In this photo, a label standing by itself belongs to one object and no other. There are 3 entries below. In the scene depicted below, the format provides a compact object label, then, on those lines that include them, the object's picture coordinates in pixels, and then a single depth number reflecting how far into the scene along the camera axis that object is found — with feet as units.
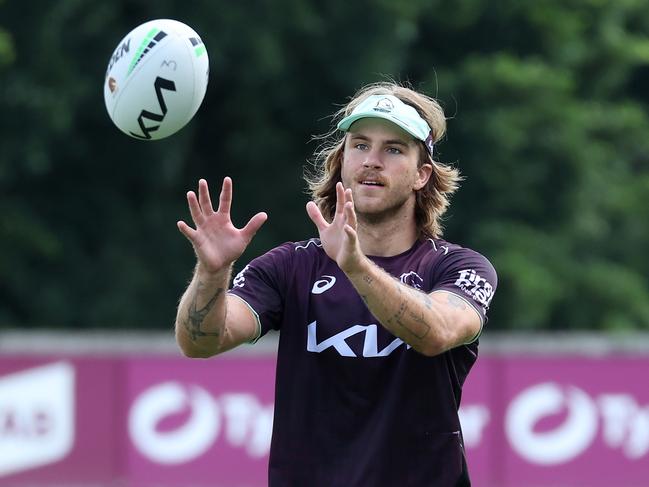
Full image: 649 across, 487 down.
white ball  39.50
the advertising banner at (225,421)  86.89
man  32.22
